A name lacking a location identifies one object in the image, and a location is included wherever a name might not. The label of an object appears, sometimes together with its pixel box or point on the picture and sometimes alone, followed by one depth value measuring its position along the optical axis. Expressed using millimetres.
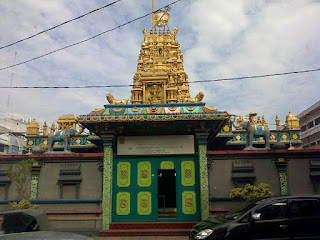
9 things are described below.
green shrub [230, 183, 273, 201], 9914
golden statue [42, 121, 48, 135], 21766
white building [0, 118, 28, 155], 49844
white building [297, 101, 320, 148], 47716
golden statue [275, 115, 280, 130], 21391
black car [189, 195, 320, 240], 6598
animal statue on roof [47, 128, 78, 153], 14078
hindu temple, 10828
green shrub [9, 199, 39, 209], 10367
